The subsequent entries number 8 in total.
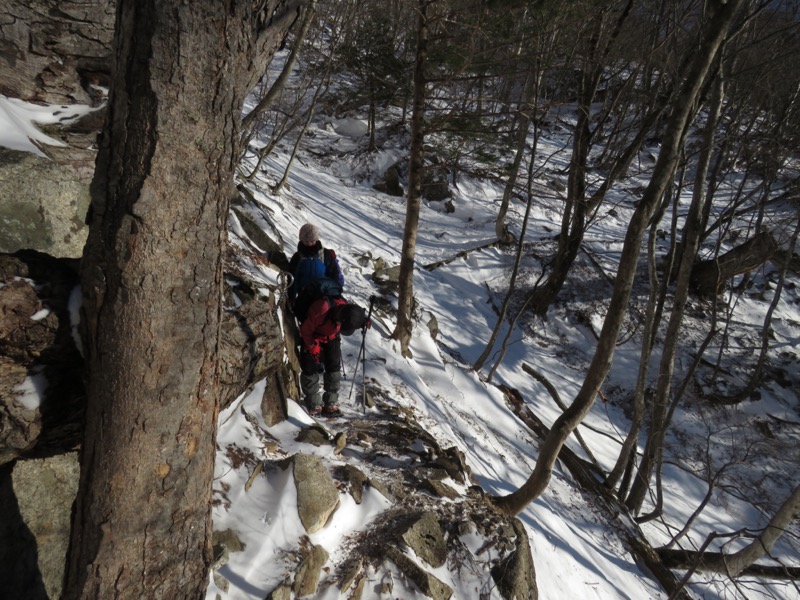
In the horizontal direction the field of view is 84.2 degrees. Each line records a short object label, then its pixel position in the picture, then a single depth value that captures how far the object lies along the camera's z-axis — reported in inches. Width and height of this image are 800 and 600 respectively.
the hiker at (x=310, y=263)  190.2
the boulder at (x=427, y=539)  130.1
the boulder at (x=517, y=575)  136.7
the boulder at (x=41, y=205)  99.1
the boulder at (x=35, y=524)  85.5
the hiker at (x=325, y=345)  175.3
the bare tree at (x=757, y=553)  233.5
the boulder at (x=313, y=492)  125.3
